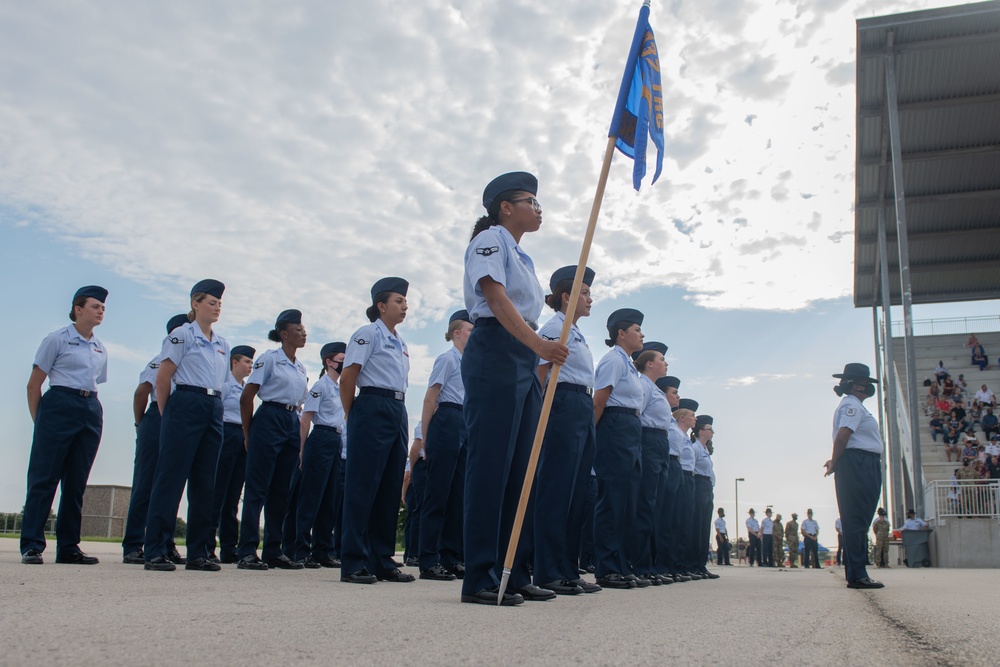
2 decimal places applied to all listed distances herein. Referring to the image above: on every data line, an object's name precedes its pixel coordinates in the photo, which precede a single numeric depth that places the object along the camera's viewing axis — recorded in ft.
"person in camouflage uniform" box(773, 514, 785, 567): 81.25
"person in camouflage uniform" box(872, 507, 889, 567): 63.77
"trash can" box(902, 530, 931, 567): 64.44
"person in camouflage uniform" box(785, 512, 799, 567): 79.71
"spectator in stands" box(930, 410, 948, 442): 87.68
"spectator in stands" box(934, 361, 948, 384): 93.86
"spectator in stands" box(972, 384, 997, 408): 85.46
